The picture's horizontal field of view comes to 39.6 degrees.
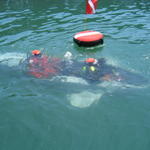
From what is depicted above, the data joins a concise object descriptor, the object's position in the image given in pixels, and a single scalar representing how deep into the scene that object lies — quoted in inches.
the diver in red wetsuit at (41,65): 347.9
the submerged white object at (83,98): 288.0
